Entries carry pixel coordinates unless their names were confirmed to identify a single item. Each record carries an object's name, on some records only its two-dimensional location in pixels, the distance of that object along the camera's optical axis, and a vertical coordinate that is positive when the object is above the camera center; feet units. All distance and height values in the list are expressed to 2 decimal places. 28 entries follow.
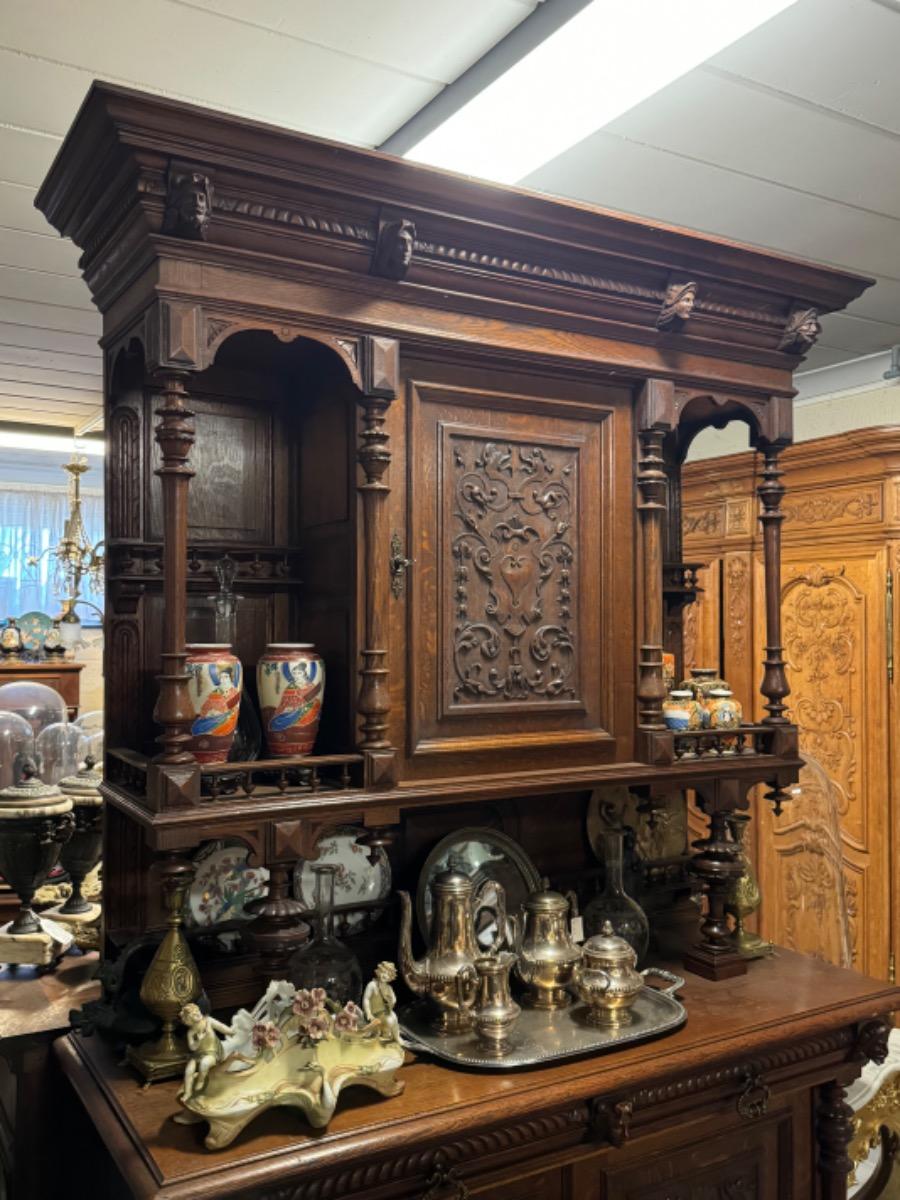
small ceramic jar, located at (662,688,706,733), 7.10 -0.59
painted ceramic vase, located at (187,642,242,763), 5.53 -0.37
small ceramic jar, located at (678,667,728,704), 7.53 -0.42
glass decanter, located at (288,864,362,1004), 6.00 -1.93
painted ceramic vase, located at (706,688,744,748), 7.29 -0.60
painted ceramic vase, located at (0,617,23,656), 16.21 -0.20
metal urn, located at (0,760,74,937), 6.85 -1.37
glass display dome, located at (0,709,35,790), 9.85 -1.05
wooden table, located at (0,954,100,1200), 6.01 -2.70
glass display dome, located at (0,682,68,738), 11.76 -0.90
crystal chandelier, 16.31 +1.08
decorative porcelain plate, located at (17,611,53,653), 17.93 +0.02
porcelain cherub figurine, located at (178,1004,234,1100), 4.89 -2.00
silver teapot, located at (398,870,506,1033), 6.09 -1.96
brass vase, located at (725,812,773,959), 7.58 -2.02
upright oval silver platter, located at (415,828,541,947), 6.84 -1.63
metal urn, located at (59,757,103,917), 7.20 -1.42
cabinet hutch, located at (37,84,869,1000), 5.32 +1.03
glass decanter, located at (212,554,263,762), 6.16 -0.08
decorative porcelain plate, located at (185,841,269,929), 6.30 -1.57
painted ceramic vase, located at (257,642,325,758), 5.83 -0.39
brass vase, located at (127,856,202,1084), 5.48 -1.92
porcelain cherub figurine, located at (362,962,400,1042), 5.40 -1.98
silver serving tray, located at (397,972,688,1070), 5.74 -2.37
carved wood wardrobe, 12.19 -0.20
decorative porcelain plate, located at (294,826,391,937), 6.64 -1.62
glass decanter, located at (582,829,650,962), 7.22 -1.97
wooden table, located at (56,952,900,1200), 4.91 -2.57
